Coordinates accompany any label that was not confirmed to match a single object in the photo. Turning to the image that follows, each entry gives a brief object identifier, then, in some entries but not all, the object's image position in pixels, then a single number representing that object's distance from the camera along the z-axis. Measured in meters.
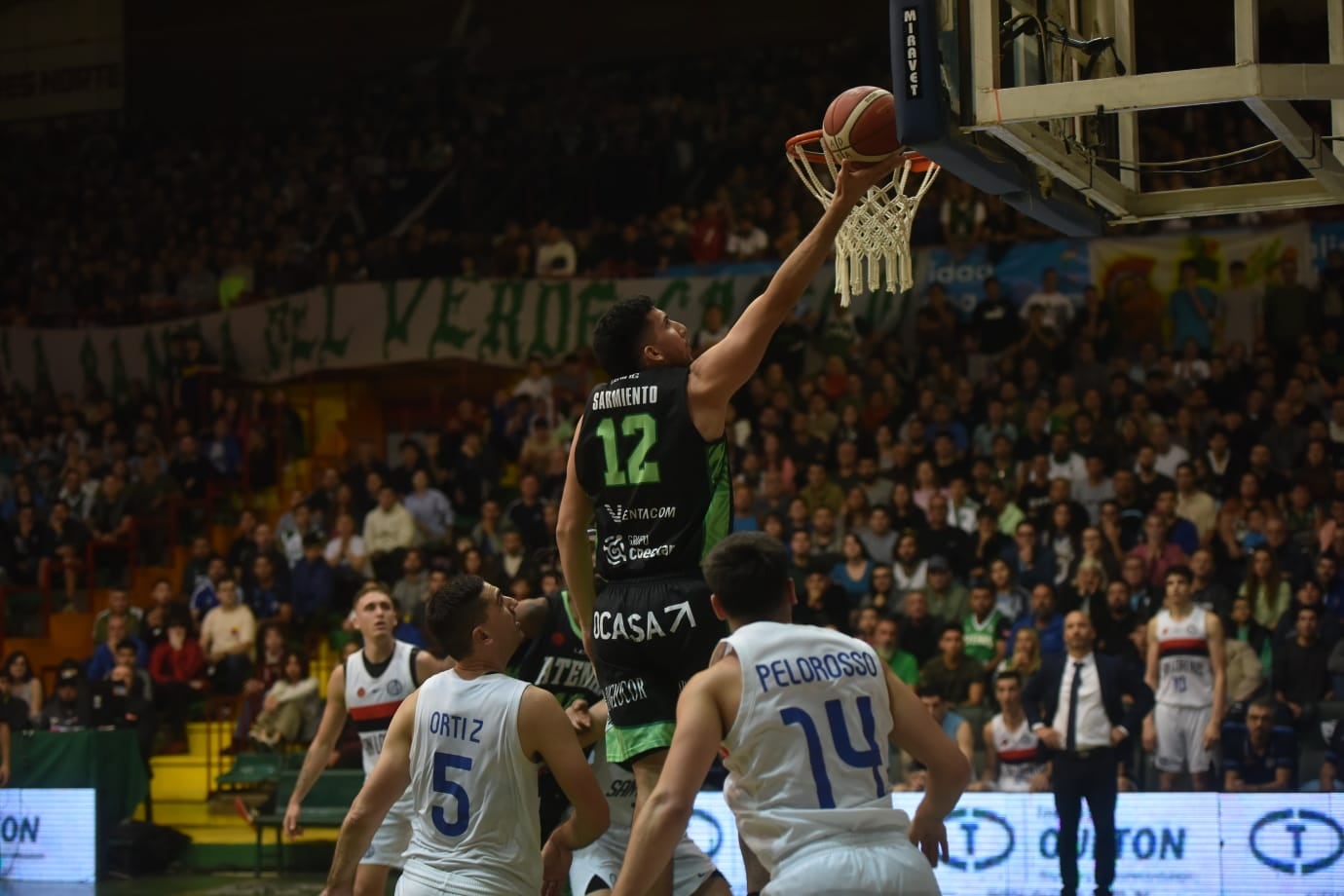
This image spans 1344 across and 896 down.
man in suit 11.12
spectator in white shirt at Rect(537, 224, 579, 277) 20.48
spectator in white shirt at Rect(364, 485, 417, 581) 17.23
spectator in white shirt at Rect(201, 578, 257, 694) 16.45
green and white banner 19.75
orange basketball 5.81
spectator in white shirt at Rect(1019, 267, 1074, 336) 17.06
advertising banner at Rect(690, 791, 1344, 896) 10.84
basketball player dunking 5.38
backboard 6.04
